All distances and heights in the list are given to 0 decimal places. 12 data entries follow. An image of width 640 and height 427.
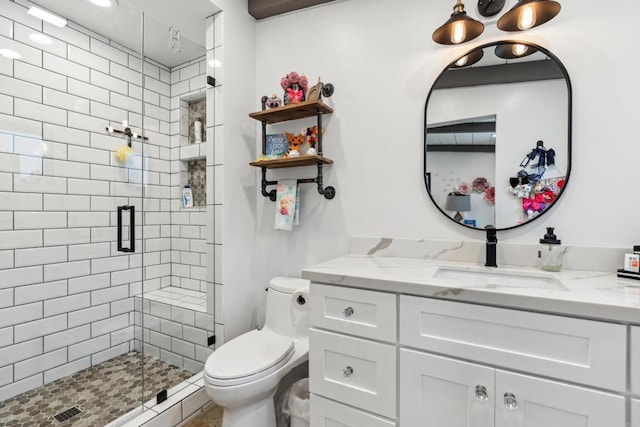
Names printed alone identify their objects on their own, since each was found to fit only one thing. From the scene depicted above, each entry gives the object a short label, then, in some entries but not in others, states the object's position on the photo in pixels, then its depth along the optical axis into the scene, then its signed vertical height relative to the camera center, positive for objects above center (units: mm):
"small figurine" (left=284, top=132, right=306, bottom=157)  1844 +446
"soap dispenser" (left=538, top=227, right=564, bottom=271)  1231 -170
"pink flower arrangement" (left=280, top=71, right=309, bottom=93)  1756 +791
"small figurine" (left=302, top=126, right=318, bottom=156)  1811 +477
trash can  1366 -941
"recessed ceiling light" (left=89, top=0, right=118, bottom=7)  1691 +1220
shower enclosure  1594 -12
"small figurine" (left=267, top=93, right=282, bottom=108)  1814 +684
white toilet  1238 -703
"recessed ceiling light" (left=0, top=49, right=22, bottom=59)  1518 +832
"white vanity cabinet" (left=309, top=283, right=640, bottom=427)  800 -496
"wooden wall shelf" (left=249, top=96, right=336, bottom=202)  1692 +484
